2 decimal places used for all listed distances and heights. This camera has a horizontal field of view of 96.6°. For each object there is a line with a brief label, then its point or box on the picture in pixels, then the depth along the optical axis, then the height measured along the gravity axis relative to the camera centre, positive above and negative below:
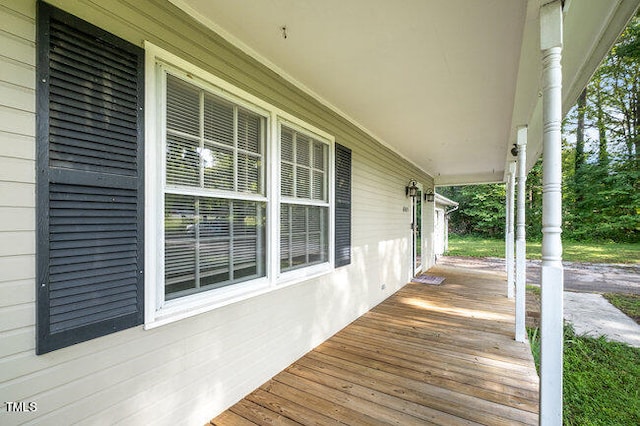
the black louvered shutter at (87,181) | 1.25 +0.16
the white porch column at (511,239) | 5.27 -0.43
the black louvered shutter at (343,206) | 3.61 +0.12
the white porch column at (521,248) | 3.39 -0.41
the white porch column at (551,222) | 1.44 -0.03
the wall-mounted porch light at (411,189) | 6.48 +0.60
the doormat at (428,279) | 6.81 -1.59
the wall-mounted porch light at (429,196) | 8.31 +0.57
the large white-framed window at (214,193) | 1.70 +0.17
